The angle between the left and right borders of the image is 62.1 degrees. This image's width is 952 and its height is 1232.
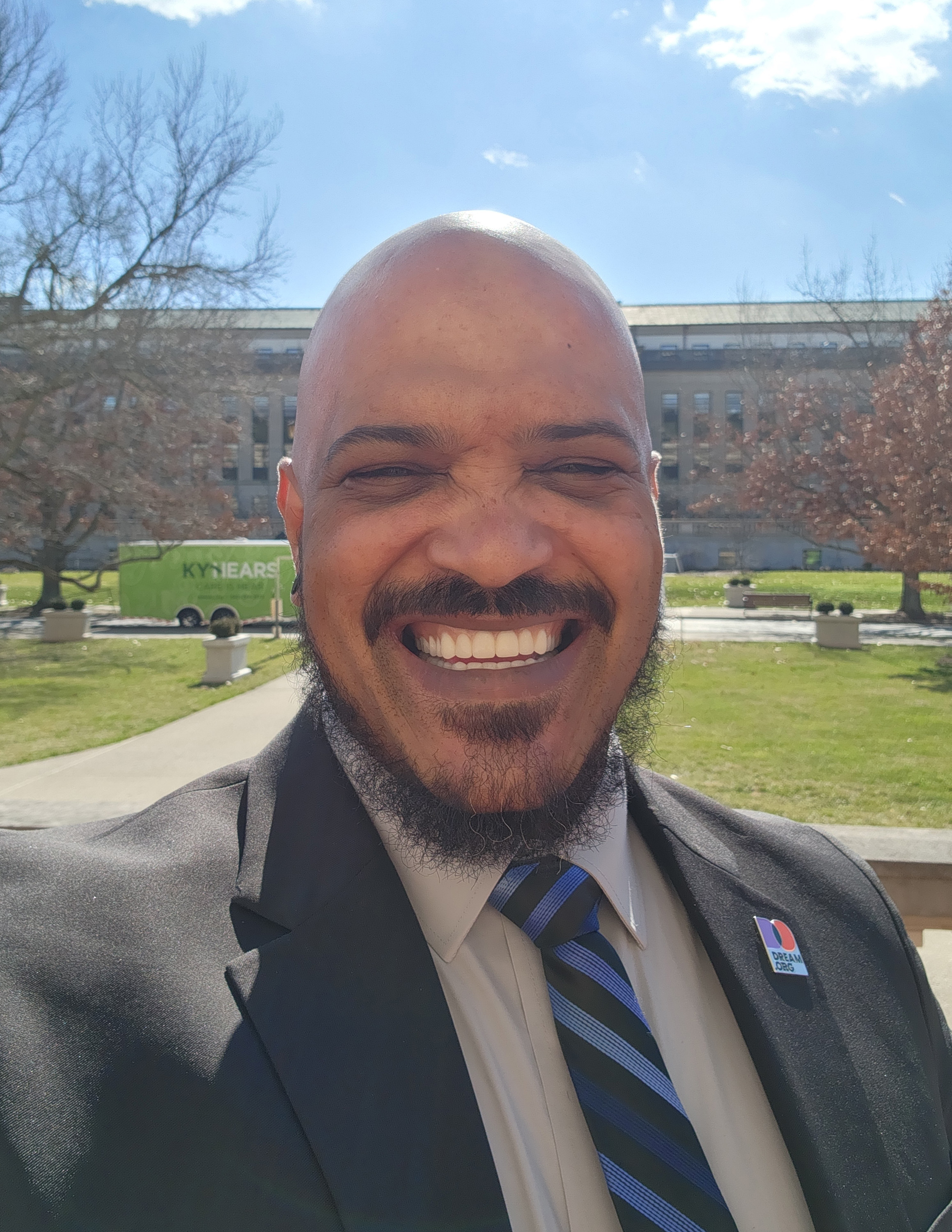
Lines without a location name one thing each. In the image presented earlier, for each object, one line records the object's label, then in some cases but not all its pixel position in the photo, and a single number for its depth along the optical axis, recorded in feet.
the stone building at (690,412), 132.36
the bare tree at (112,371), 47.37
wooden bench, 80.23
